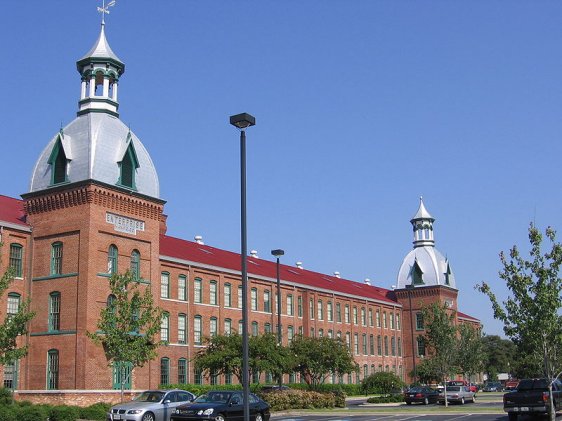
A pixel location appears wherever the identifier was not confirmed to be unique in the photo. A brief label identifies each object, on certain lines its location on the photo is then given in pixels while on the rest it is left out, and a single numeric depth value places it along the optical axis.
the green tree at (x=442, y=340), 49.72
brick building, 40.50
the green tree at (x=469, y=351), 58.00
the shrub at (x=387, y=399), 52.80
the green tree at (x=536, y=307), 25.66
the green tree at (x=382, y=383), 67.06
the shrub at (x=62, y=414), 31.09
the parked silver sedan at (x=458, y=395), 49.03
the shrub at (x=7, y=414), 28.56
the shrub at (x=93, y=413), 33.91
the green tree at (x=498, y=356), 125.14
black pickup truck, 28.11
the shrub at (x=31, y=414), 29.39
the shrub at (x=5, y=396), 35.41
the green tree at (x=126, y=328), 33.56
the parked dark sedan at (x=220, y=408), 25.64
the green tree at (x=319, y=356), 50.16
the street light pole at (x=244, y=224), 18.70
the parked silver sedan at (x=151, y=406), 27.41
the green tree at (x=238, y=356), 41.44
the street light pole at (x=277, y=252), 41.88
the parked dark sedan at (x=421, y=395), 49.88
